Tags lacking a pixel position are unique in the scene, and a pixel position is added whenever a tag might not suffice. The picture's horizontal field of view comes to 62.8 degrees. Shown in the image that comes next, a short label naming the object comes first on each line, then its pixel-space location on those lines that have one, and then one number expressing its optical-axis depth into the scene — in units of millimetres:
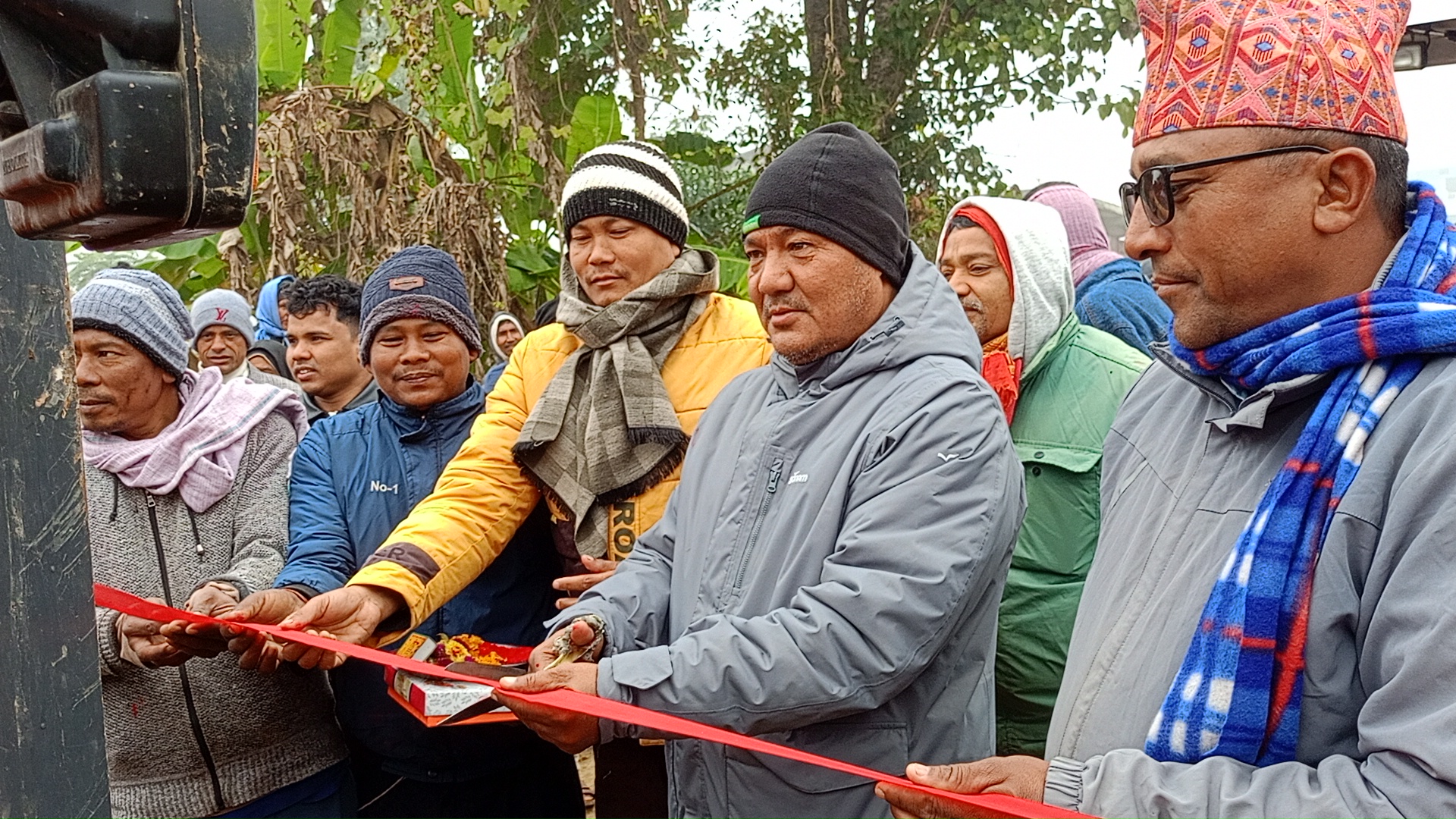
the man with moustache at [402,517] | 3449
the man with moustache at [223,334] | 6492
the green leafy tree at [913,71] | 9117
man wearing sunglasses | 1396
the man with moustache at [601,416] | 3197
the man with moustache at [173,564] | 3107
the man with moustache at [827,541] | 2193
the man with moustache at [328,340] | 5102
